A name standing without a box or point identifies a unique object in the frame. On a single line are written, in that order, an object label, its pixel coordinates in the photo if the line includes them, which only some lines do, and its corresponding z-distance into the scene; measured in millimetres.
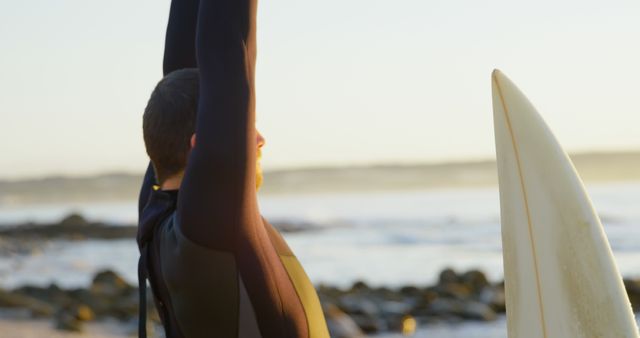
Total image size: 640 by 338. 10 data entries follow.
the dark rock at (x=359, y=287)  13102
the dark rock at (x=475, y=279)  13109
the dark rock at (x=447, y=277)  13539
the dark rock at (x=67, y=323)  9086
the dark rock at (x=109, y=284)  11917
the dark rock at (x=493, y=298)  11109
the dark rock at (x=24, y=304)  9984
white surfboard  2461
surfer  1724
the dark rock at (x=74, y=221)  33531
